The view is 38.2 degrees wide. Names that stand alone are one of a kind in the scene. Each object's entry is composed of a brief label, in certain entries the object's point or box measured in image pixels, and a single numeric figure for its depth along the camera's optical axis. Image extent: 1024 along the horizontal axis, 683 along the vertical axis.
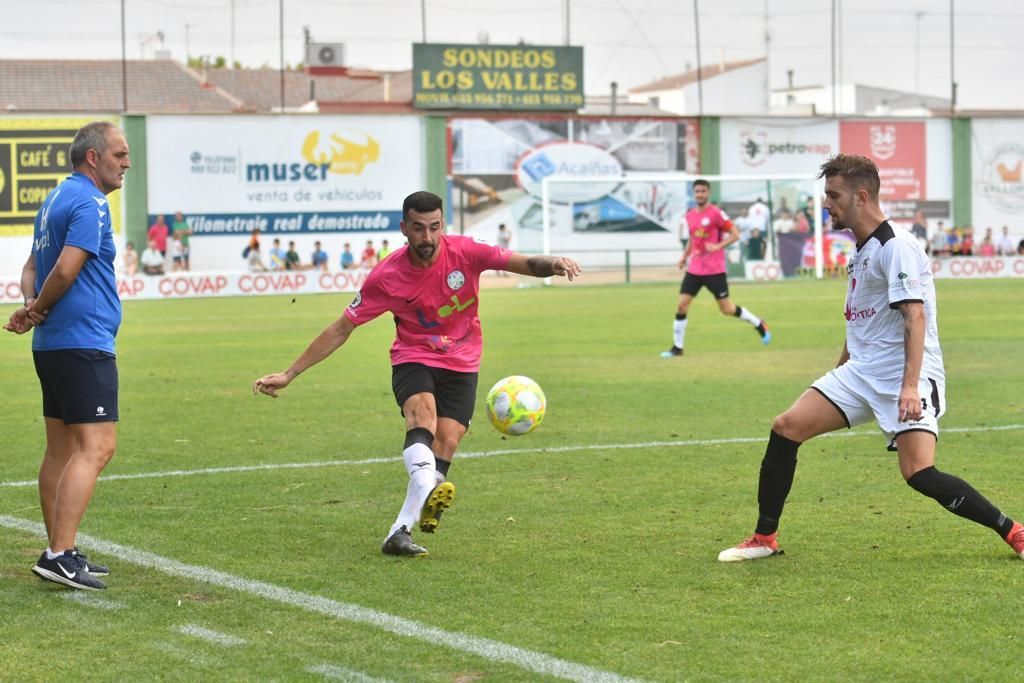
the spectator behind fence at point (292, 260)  45.22
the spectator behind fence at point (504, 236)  48.97
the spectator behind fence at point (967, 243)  49.03
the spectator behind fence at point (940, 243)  49.84
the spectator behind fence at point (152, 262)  44.41
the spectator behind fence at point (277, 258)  45.00
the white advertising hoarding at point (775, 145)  52.88
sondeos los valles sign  50.97
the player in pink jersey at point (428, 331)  7.37
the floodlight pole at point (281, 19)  51.38
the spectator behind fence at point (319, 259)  45.84
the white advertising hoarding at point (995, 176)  55.00
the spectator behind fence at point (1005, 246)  51.41
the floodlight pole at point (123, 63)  45.94
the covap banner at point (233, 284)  37.47
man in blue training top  6.59
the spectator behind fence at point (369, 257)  43.72
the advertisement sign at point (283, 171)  47.06
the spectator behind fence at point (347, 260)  45.47
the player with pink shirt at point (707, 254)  19.41
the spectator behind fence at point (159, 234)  45.75
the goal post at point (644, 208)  45.62
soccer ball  8.66
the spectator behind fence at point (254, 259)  45.38
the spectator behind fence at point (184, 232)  46.03
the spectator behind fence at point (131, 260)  44.00
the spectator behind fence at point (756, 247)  43.66
